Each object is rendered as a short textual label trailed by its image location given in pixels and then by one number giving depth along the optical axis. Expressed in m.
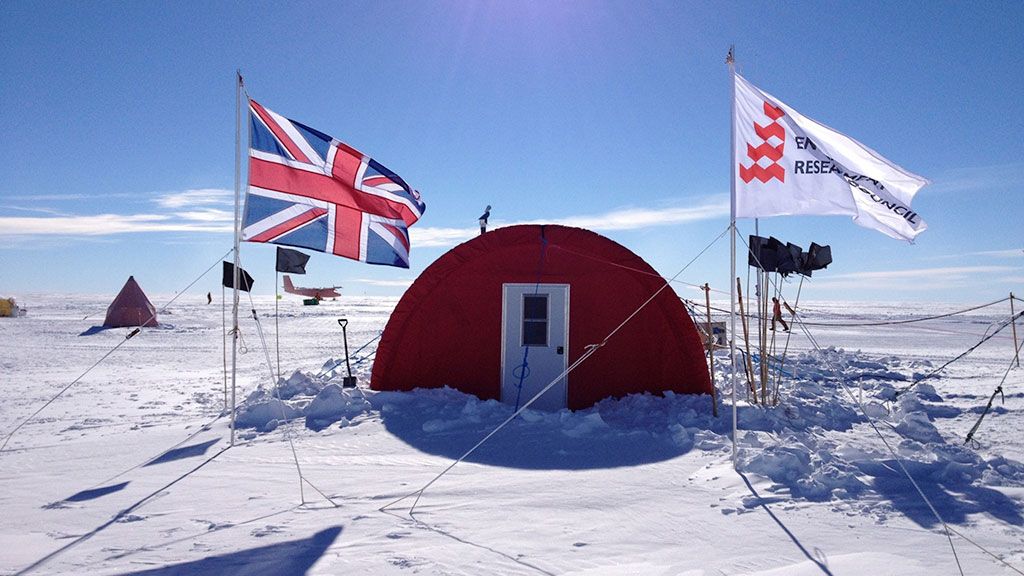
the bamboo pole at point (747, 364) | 8.90
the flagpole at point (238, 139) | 6.16
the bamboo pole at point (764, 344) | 8.95
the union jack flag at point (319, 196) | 6.29
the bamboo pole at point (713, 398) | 8.47
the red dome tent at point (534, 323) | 9.73
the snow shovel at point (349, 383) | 10.13
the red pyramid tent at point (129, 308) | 24.00
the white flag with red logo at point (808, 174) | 5.69
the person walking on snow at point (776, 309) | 10.31
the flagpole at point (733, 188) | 5.82
